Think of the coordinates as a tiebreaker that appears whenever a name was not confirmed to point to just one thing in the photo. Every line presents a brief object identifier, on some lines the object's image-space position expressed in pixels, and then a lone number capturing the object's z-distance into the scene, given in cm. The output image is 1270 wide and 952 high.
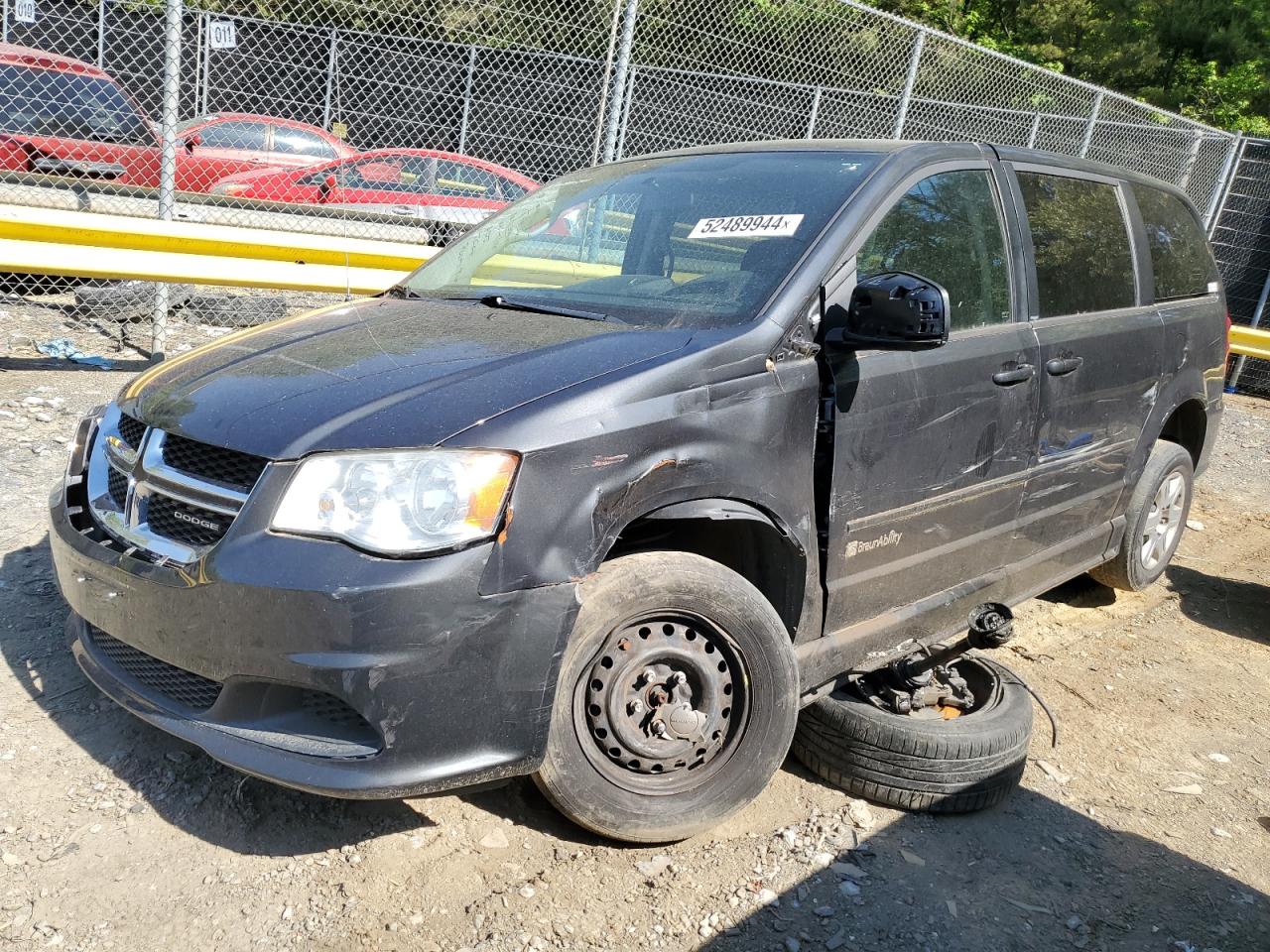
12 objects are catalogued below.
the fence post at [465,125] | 1320
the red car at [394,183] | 1068
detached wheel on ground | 313
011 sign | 676
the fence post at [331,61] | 1135
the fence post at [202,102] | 1252
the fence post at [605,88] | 711
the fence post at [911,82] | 829
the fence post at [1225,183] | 1232
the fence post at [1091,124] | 1051
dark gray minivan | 236
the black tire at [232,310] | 809
